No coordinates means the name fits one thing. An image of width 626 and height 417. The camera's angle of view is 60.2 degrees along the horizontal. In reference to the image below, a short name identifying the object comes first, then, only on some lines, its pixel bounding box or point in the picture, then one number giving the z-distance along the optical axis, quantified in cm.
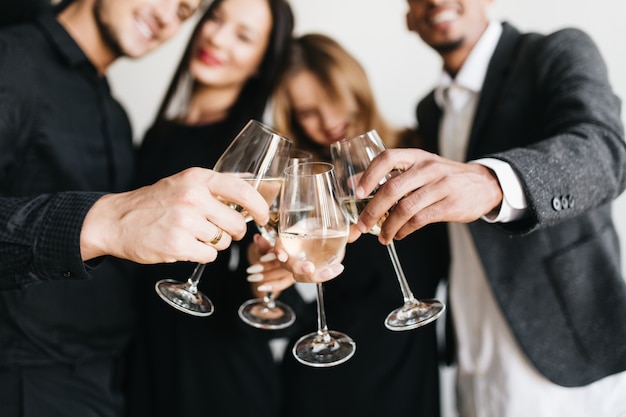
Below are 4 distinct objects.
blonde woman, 132
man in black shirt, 76
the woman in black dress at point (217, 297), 137
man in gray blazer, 81
